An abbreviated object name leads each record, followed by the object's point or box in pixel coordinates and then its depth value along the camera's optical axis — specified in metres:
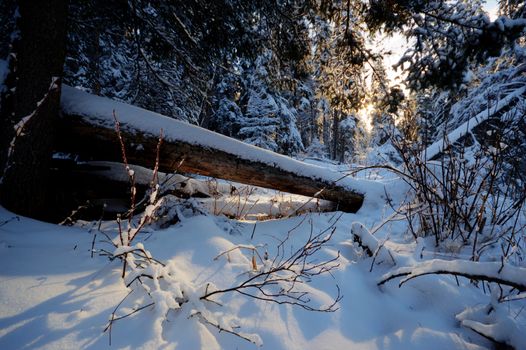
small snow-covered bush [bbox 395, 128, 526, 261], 2.29
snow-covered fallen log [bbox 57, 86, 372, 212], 2.81
